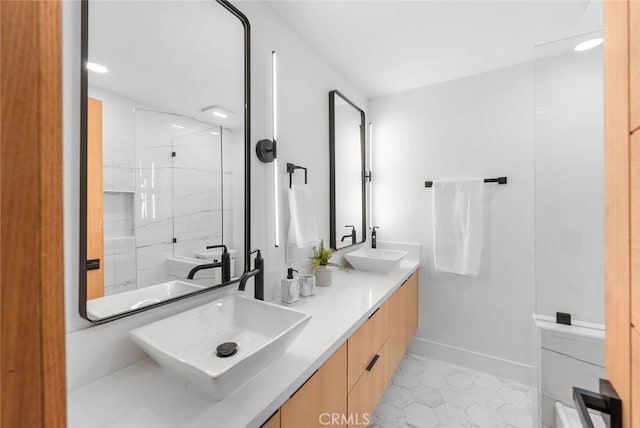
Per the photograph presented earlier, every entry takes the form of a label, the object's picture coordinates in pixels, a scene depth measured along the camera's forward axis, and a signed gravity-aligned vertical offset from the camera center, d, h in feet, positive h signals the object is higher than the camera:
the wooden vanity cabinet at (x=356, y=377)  2.87 -2.33
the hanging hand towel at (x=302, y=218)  5.29 -0.08
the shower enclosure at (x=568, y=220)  4.55 -0.15
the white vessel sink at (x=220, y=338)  2.25 -1.37
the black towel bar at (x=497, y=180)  6.96 +0.86
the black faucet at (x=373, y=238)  8.64 -0.79
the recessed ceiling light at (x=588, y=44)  4.49 +2.92
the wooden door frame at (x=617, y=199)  1.34 +0.07
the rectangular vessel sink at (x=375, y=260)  6.66 -1.23
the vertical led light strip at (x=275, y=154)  4.98 +1.14
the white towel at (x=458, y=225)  7.10 -0.34
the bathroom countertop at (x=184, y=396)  2.20 -1.68
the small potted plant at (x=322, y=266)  5.84 -1.17
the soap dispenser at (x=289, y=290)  4.78 -1.37
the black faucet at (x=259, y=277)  4.22 -0.99
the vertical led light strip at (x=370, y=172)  8.89 +1.39
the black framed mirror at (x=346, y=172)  6.97 +1.21
